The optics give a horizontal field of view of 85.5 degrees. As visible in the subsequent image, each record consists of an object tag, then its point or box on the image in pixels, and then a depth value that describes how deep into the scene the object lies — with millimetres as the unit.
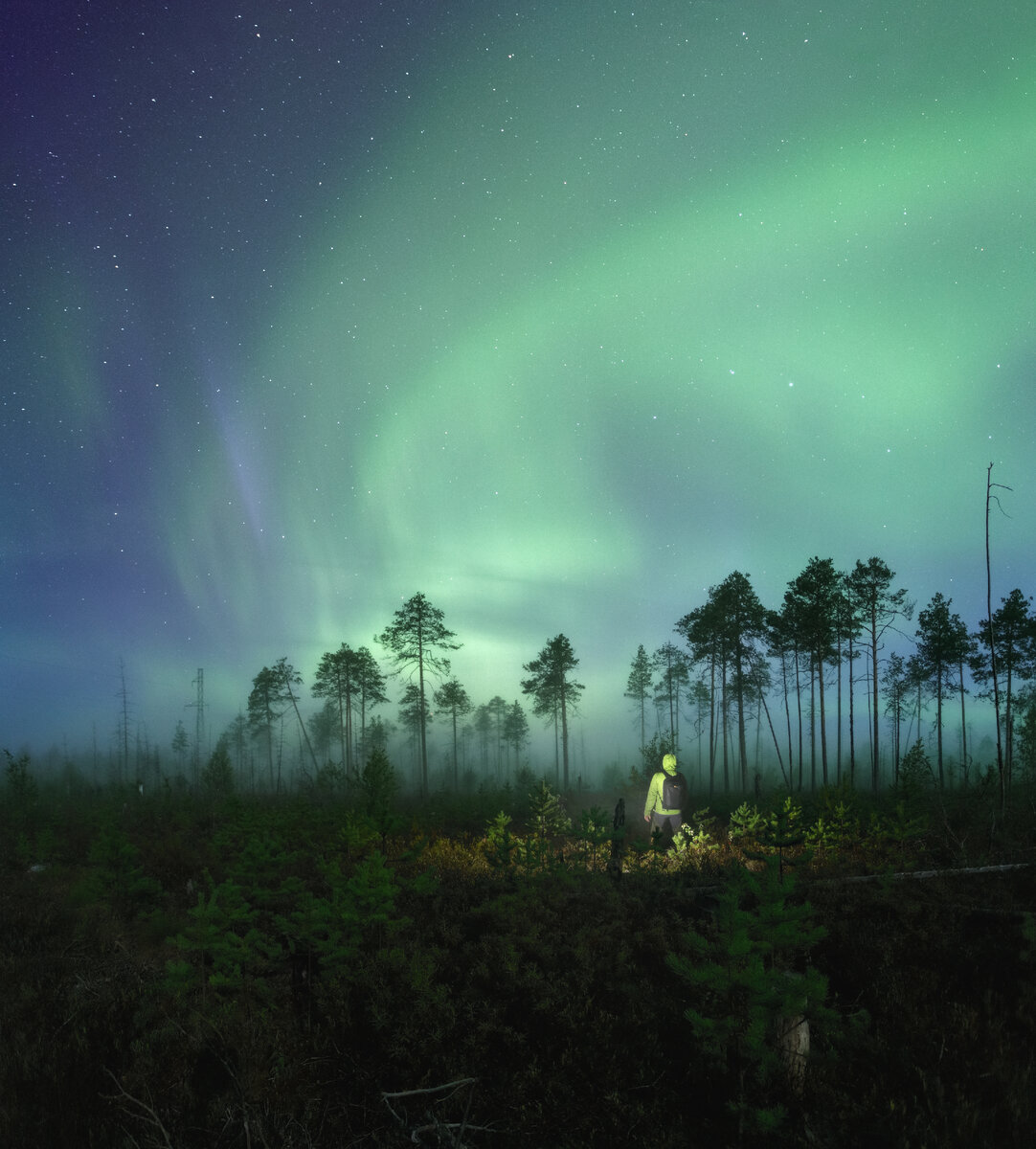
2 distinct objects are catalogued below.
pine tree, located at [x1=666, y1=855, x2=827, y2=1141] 4891
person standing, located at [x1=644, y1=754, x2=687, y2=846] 14062
